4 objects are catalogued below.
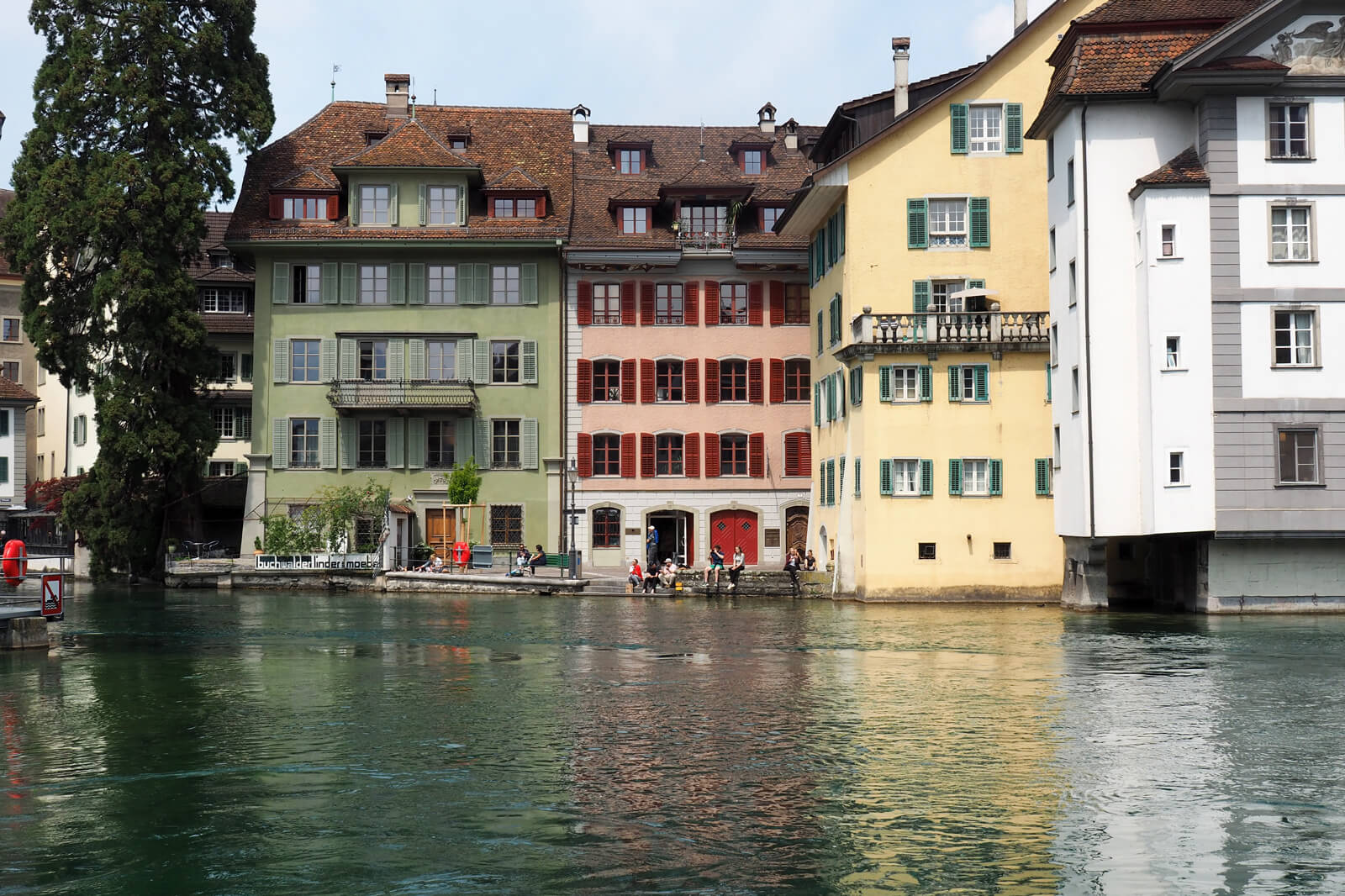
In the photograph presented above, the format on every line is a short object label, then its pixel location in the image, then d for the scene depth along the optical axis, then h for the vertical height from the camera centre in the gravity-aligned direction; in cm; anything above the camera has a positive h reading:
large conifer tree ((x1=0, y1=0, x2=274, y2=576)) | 5612 +1080
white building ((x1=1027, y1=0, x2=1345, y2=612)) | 3956 +576
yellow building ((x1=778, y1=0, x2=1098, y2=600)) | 4788 +590
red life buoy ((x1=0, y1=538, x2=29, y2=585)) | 3197 -61
